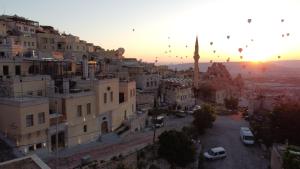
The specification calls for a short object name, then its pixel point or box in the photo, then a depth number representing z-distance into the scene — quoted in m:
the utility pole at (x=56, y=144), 14.10
